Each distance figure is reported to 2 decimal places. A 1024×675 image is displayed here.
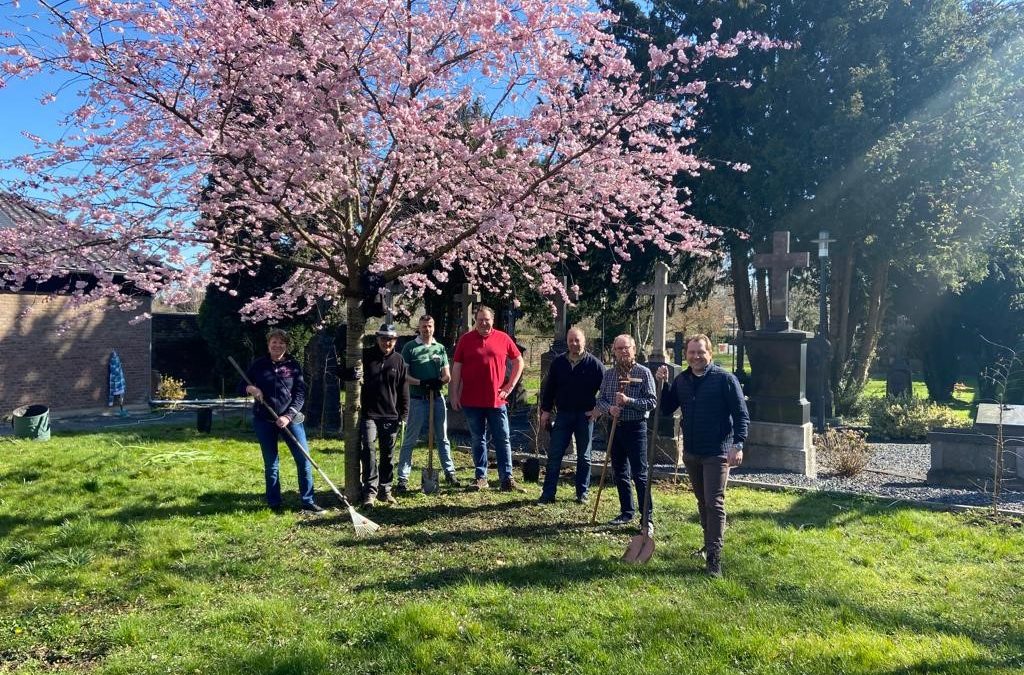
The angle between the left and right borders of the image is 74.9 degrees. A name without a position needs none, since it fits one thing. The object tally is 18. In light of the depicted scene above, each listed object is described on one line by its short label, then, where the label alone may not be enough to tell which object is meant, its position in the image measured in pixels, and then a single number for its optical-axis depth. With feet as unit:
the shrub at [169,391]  58.95
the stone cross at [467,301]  36.76
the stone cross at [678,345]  51.67
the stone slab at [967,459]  24.84
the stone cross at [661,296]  31.55
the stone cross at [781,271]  30.35
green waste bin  34.17
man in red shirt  21.88
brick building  48.16
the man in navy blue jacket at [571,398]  20.08
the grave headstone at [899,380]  56.72
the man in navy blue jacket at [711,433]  15.19
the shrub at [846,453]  26.91
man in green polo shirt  22.17
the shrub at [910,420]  40.06
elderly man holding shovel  18.04
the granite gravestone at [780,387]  28.53
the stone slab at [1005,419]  25.51
